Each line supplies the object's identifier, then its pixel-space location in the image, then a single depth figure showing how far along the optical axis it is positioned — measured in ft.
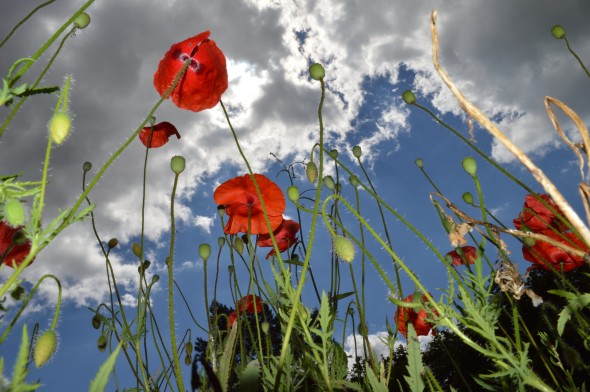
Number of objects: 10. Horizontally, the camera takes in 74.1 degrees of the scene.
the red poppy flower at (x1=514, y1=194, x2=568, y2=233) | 1.28
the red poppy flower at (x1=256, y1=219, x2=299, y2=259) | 1.73
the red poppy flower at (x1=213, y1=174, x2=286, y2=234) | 1.57
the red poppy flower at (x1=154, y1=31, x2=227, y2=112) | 1.44
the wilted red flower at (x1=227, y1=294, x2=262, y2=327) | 1.58
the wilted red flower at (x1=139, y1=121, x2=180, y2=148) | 1.47
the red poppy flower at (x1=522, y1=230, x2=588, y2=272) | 1.20
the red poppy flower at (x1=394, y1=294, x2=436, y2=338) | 1.48
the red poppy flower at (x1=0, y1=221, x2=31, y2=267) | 1.03
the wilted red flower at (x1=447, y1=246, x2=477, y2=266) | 1.43
